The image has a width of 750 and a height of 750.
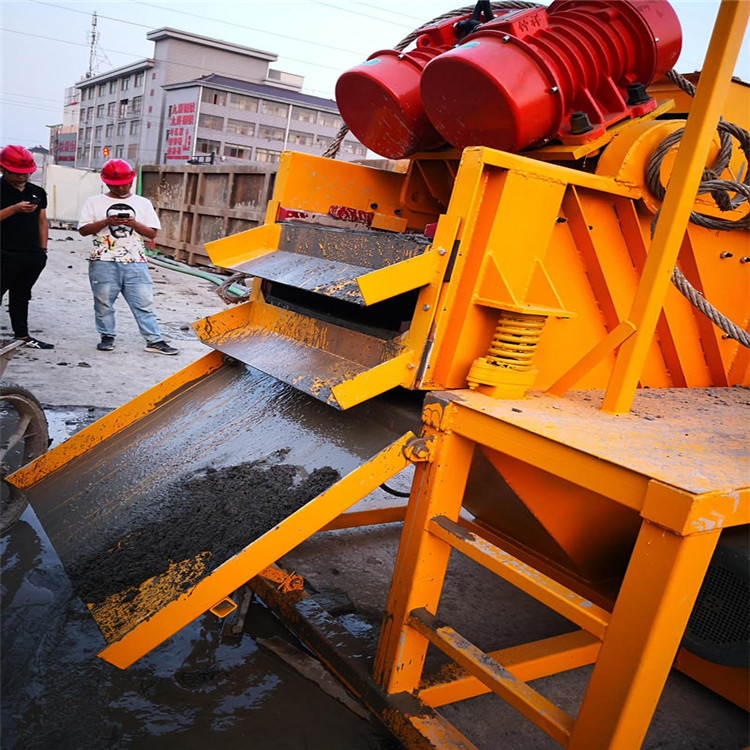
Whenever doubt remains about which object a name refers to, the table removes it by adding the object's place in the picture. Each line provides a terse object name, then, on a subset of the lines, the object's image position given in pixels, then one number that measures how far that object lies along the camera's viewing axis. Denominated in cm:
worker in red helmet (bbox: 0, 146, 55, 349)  558
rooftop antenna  5544
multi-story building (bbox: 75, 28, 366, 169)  4038
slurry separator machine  176
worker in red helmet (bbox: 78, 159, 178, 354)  586
